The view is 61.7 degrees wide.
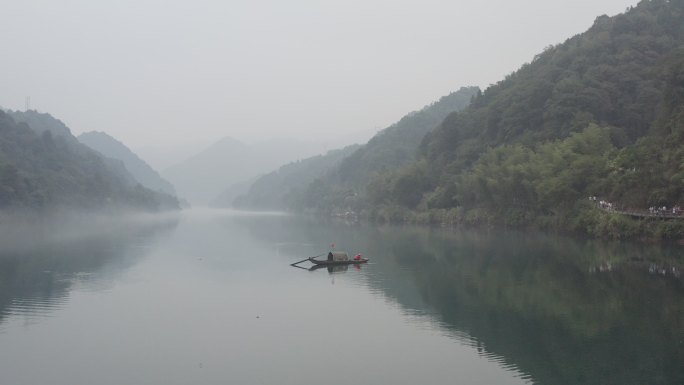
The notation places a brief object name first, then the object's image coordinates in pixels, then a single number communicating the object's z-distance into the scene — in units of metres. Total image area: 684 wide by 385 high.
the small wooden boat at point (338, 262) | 42.81
